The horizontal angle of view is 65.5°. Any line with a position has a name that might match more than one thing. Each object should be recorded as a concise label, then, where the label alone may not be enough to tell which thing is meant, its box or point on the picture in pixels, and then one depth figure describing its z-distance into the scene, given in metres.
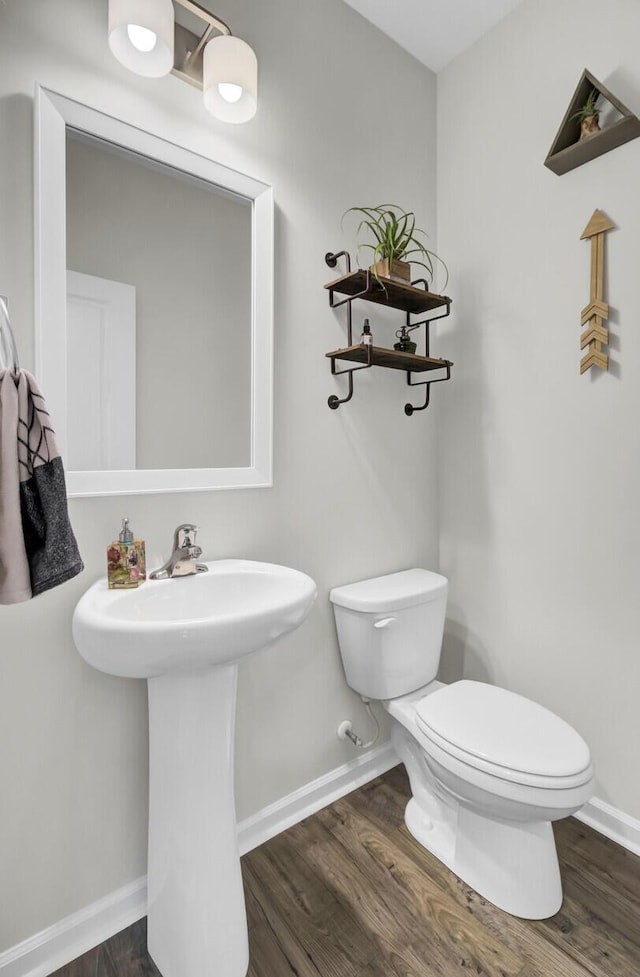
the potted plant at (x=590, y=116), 1.45
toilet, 1.17
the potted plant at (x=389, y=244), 1.56
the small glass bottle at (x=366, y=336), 1.54
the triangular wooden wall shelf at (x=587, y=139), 1.36
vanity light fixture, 1.08
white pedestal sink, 1.05
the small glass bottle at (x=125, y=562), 1.13
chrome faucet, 1.21
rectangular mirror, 1.10
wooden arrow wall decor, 1.47
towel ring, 0.80
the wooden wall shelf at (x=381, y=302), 1.51
